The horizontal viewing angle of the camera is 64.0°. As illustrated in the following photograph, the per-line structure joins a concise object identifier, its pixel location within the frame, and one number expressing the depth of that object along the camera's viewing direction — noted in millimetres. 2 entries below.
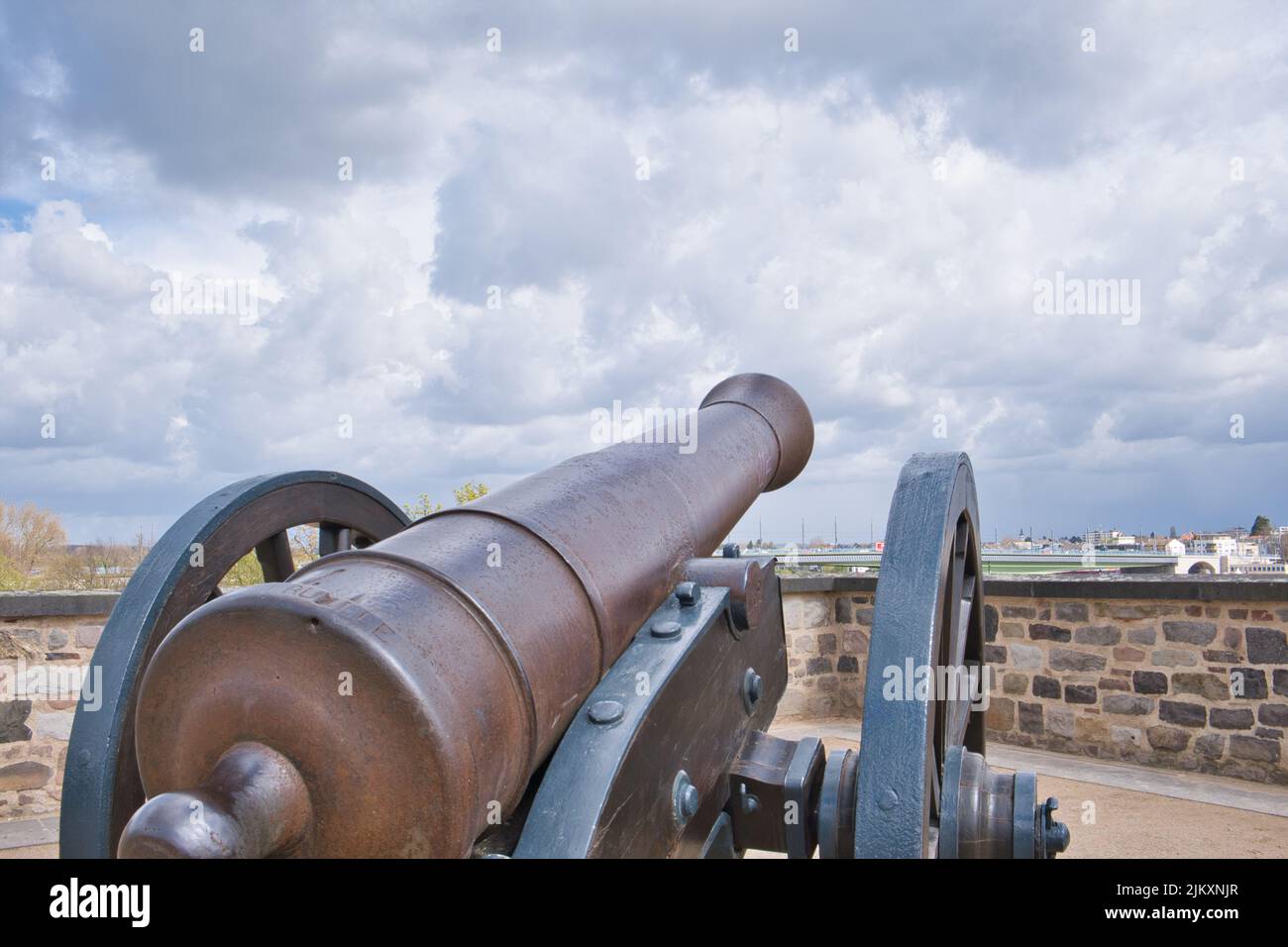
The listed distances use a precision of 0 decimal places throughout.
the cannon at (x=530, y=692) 1494
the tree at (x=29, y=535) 24297
